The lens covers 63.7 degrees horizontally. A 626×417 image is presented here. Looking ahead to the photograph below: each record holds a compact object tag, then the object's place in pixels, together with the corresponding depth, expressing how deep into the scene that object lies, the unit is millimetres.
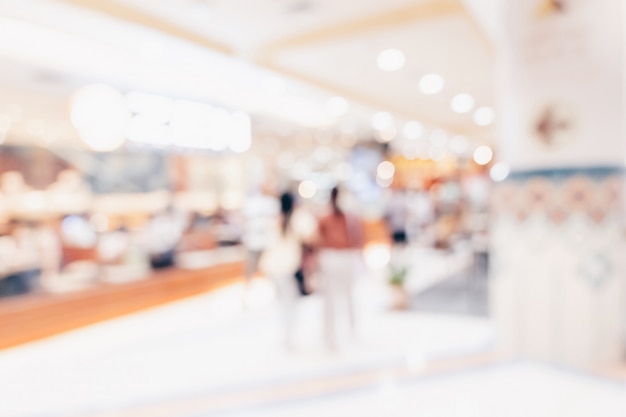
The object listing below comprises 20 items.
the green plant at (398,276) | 6535
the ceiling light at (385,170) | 16672
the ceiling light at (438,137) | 15390
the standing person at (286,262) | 4852
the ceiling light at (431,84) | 8367
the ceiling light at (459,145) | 17078
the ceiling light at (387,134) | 14263
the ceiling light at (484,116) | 12457
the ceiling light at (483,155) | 18688
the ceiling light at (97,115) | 4555
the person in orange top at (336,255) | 4684
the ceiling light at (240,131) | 9812
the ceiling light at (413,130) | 13539
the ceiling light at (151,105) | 7639
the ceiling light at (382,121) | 11614
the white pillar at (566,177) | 2621
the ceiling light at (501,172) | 2988
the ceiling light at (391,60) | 6617
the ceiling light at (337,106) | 9514
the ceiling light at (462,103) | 10438
